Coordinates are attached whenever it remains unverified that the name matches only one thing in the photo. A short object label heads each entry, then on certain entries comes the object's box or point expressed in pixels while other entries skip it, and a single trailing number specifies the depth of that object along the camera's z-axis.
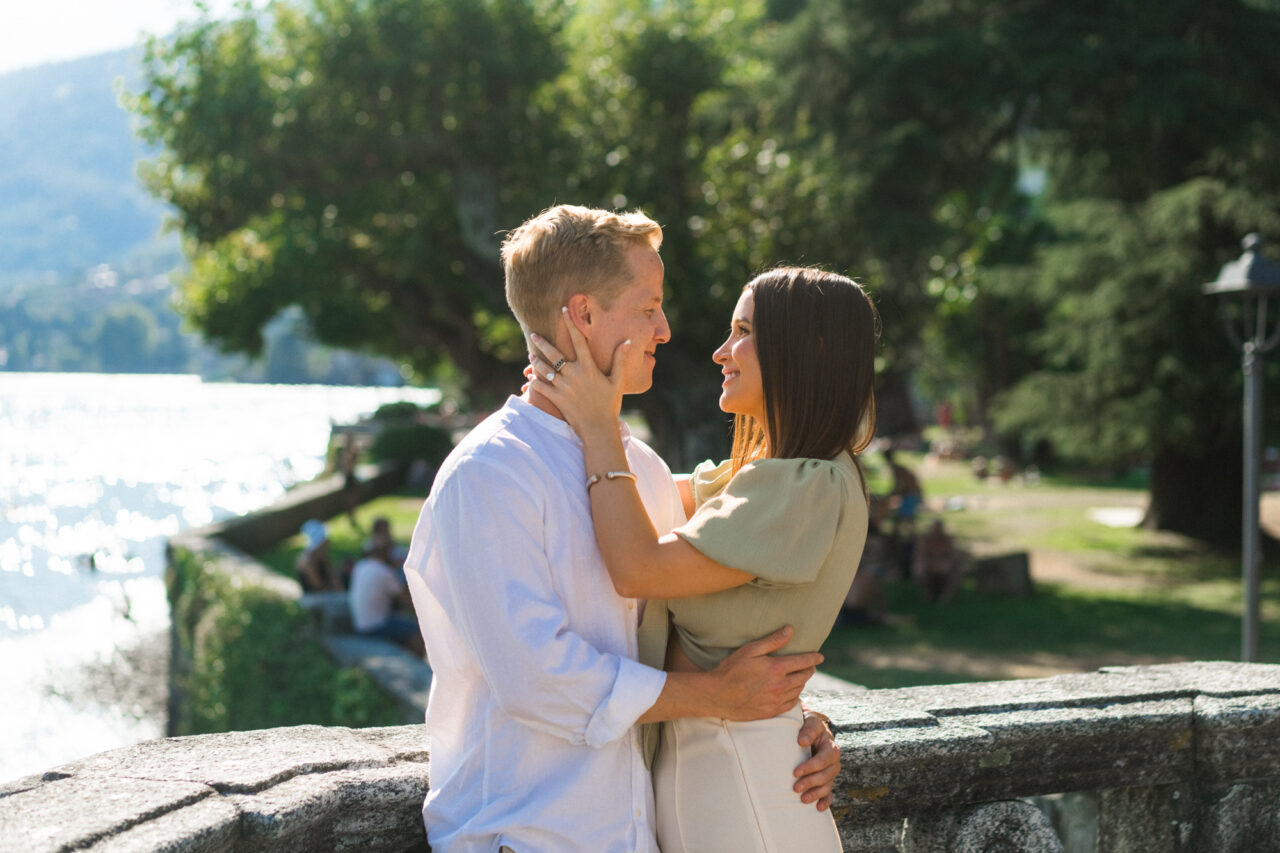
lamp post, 9.05
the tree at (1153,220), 15.15
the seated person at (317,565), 13.86
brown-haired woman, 2.10
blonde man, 1.98
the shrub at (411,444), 33.53
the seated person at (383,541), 13.25
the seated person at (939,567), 15.47
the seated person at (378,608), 11.39
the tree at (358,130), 15.09
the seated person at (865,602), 13.89
